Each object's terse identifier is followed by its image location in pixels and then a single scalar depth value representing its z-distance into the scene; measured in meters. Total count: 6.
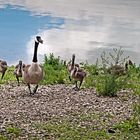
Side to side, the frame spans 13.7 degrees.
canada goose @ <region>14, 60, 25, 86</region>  12.27
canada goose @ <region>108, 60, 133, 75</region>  11.77
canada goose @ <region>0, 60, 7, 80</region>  13.29
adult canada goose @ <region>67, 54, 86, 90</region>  11.82
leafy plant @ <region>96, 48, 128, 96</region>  10.63
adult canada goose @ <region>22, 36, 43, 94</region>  10.79
